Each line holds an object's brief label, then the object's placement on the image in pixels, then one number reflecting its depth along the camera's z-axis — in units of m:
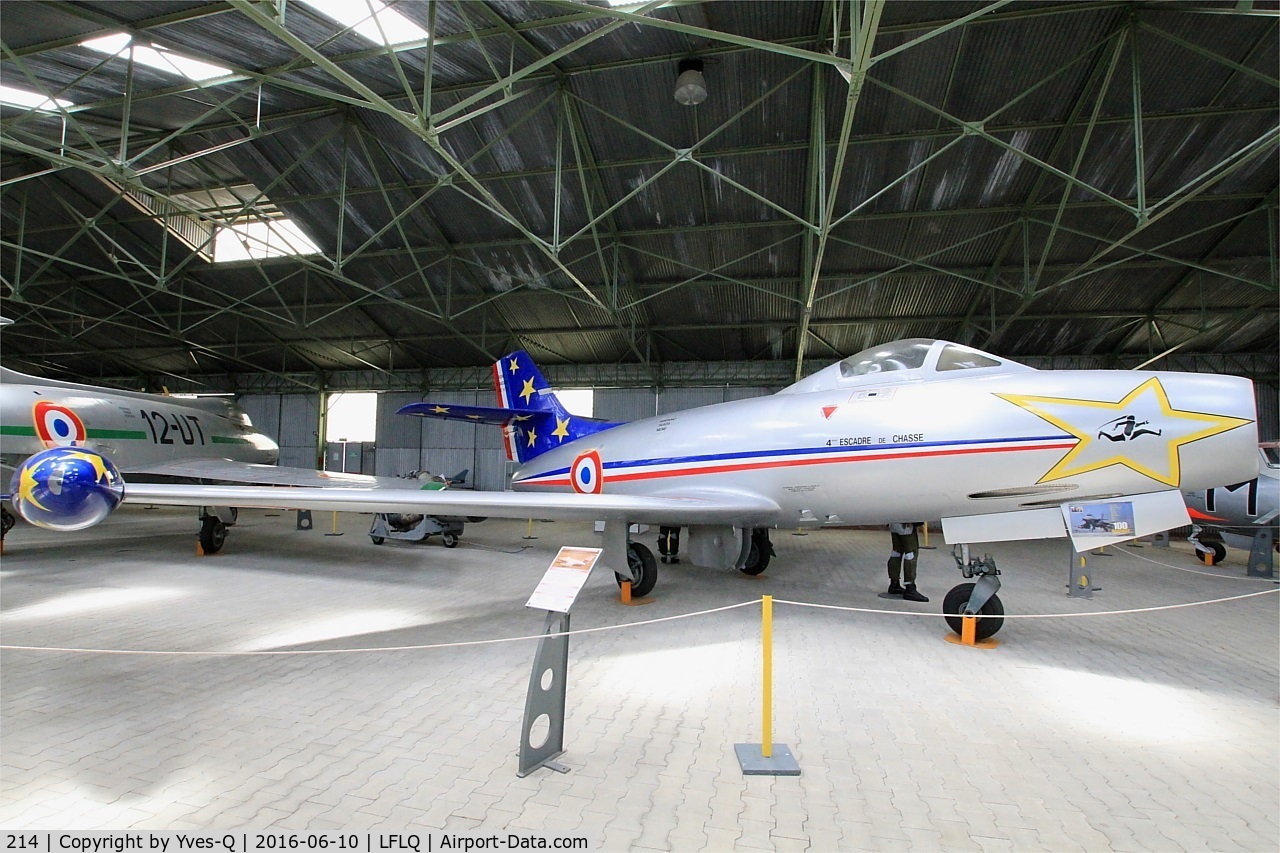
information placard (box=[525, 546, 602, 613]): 3.09
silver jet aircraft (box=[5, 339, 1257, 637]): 4.45
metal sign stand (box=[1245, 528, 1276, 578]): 9.62
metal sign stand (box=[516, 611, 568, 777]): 2.98
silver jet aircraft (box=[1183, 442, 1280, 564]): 9.63
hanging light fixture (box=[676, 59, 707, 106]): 9.81
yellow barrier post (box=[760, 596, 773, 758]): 3.10
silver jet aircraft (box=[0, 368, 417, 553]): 9.66
